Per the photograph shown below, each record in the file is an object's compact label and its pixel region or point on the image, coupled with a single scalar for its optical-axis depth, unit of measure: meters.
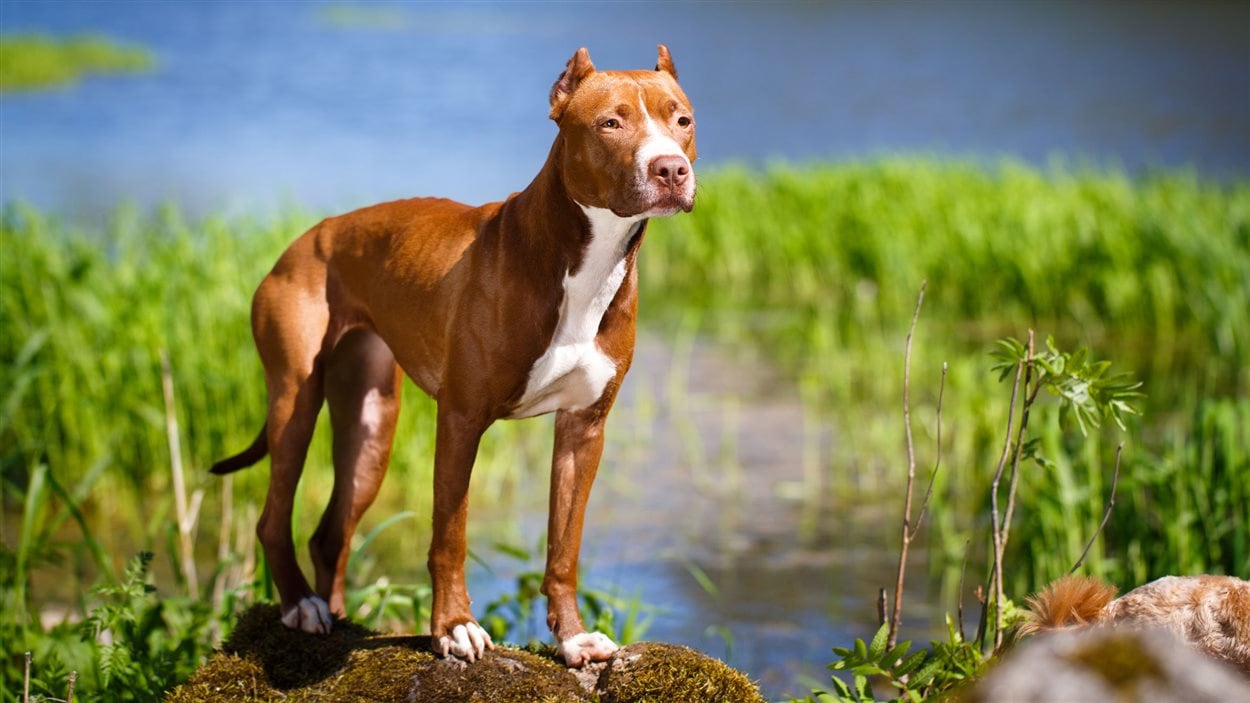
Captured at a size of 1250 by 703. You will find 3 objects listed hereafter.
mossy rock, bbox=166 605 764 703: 6.75
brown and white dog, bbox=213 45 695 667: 6.25
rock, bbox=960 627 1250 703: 3.33
